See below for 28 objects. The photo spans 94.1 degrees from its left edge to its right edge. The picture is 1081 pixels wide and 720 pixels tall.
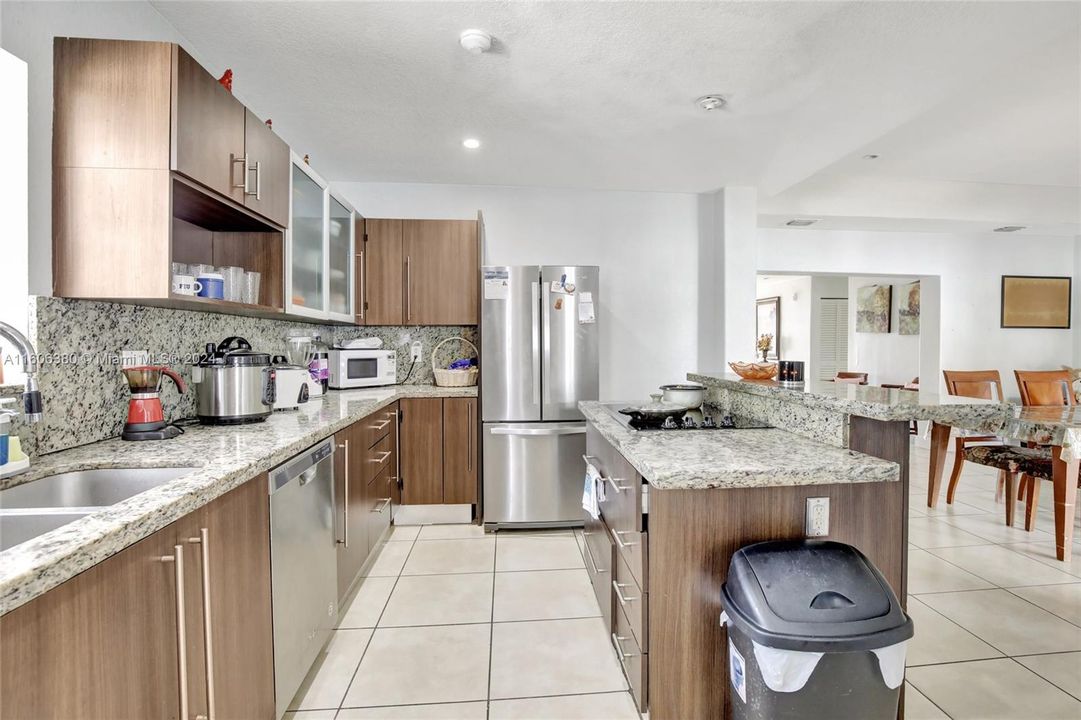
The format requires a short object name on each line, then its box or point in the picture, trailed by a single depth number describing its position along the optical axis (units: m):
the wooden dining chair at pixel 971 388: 3.70
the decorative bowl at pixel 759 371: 2.35
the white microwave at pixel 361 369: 3.39
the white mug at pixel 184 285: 1.63
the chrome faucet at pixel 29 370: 1.13
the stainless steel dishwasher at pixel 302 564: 1.57
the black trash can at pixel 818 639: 1.13
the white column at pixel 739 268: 3.96
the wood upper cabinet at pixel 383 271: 3.65
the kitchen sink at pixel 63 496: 1.09
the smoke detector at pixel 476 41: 2.04
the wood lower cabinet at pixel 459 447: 3.41
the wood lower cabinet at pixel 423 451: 3.38
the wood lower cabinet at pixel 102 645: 0.73
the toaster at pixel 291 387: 2.38
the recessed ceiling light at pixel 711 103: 2.56
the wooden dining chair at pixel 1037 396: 3.16
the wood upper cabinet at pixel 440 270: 3.67
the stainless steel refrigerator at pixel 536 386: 3.27
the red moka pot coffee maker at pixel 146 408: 1.71
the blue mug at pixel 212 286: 1.79
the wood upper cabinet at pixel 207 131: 1.55
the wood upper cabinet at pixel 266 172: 1.99
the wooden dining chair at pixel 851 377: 6.99
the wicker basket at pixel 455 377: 3.61
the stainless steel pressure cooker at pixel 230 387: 2.02
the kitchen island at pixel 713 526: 1.35
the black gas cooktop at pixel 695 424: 1.92
